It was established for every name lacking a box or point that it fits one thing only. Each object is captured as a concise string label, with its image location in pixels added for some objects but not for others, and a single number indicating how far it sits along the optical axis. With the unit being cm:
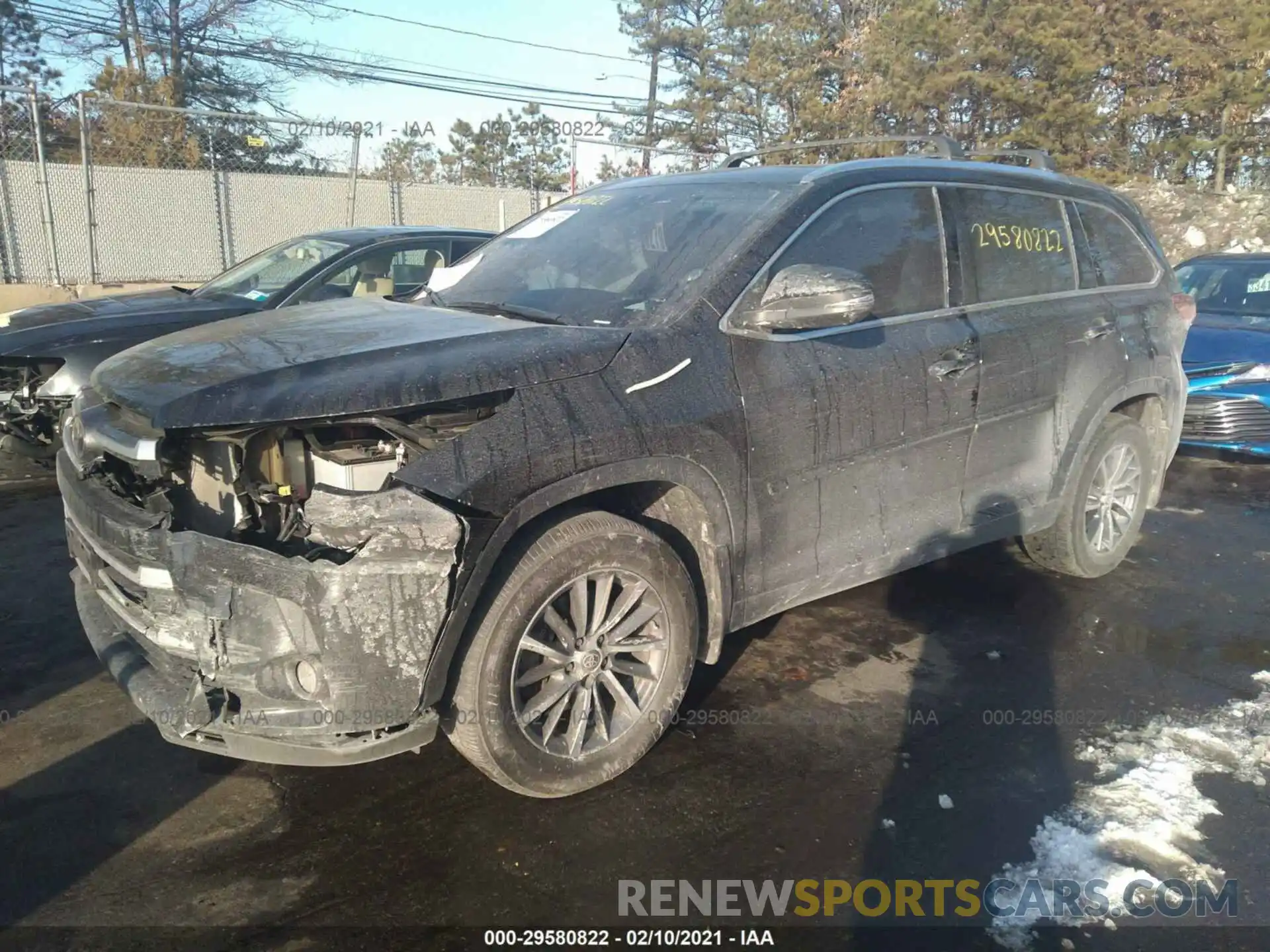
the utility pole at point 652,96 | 3141
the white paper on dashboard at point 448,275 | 410
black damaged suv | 255
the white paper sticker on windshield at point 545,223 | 426
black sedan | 584
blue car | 730
